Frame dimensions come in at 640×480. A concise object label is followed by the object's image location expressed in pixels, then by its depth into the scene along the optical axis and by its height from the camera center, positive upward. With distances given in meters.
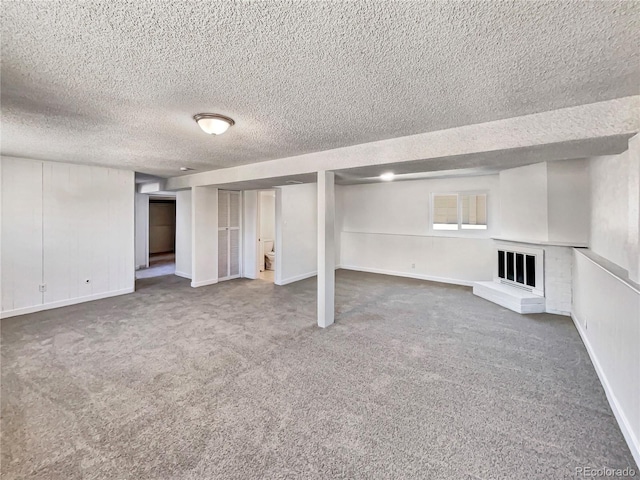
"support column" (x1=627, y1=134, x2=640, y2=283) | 1.93 +0.20
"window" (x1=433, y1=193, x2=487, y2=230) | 5.89 +0.63
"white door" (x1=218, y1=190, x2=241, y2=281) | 6.50 +0.14
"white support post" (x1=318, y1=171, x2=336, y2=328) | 3.74 -0.12
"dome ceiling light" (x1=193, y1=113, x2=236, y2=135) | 2.40 +1.05
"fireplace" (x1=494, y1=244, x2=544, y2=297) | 4.32 -0.50
